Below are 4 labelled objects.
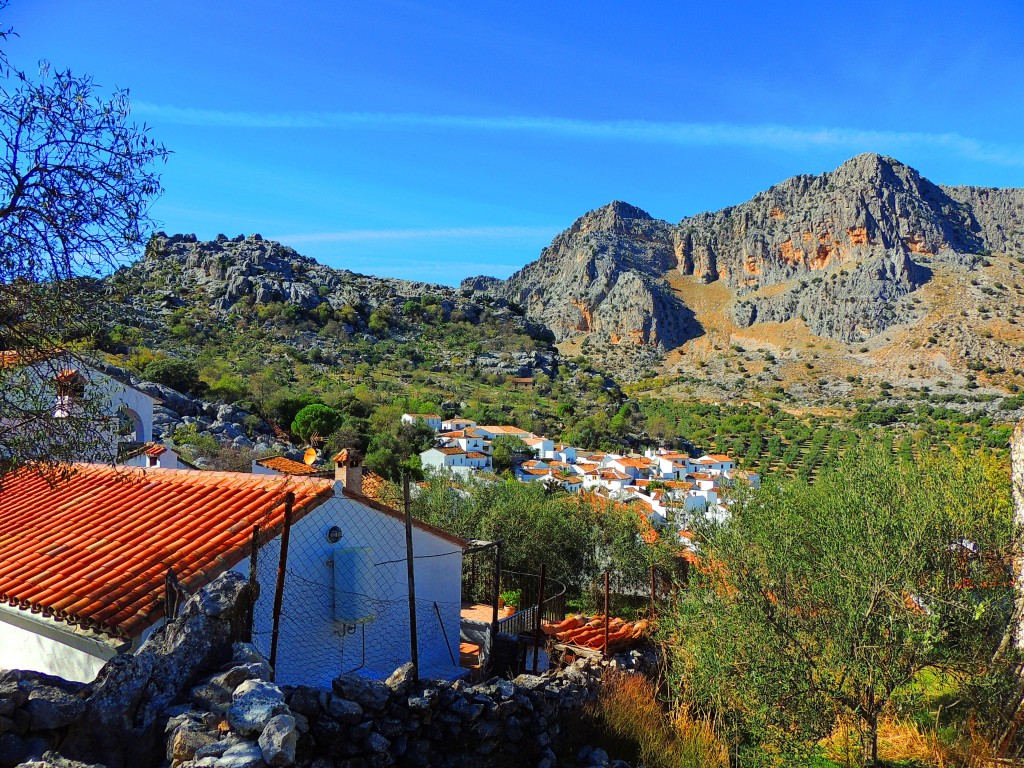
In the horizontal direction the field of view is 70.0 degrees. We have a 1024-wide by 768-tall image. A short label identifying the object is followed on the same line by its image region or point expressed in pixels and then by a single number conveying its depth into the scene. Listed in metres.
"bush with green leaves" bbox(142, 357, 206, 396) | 42.88
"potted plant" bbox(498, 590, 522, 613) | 14.48
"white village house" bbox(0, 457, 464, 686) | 6.51
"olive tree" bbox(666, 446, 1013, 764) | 6.03
